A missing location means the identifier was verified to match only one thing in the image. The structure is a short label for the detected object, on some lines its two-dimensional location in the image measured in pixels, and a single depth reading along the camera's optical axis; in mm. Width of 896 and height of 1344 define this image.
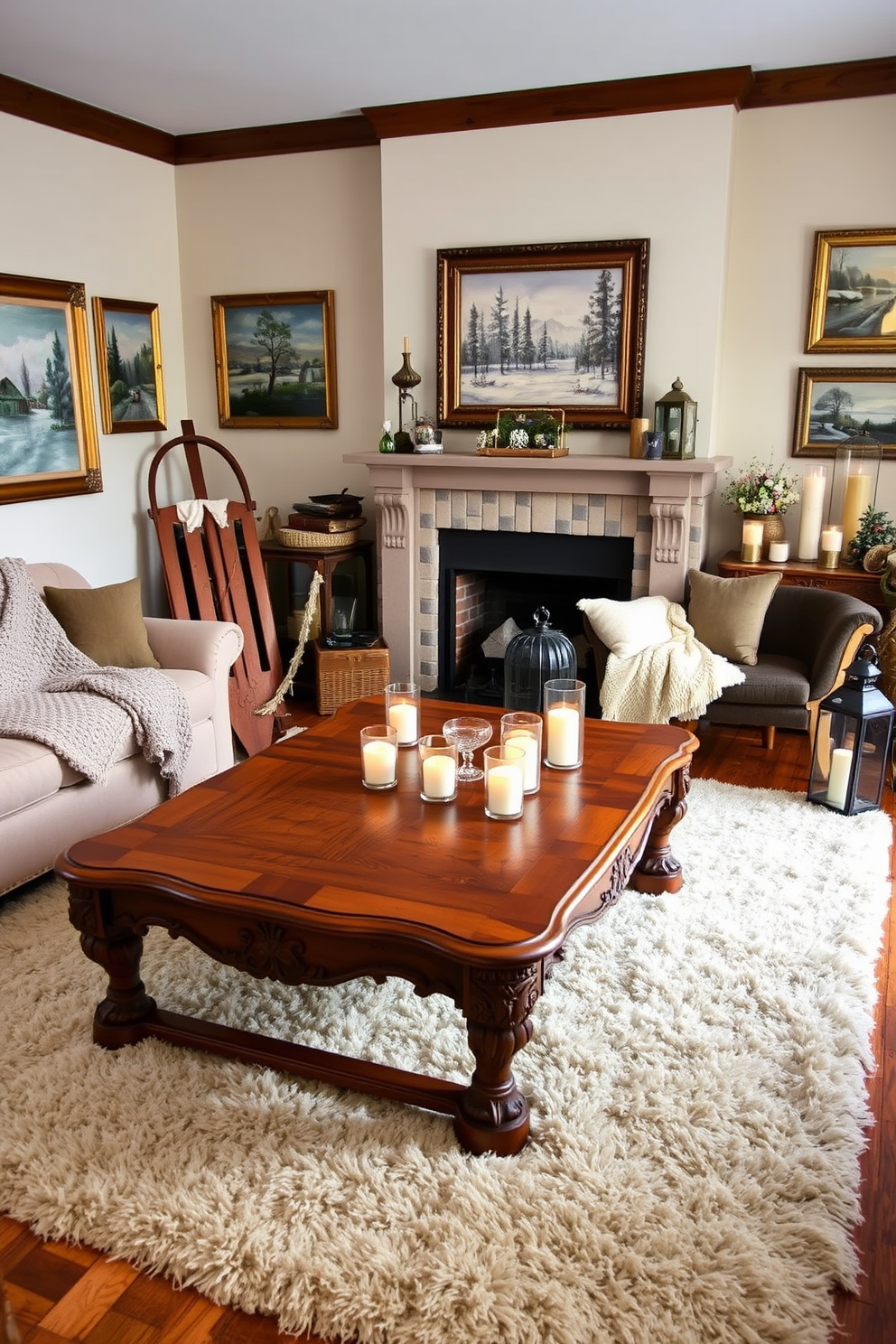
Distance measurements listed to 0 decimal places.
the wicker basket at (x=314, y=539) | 4906
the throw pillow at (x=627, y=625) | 4117
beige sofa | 2844
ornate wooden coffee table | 1906
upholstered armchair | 3814
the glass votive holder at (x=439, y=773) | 2439
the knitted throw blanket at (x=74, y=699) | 3039
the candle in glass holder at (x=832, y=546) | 4352
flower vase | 4504
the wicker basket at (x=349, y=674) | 4672
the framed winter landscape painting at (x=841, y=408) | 4367
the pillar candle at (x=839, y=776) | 3557
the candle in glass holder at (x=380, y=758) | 2531
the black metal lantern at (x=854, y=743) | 3393
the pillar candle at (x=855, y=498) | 4352
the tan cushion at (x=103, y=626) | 3668
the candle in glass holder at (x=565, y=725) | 2645
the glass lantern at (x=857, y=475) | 4355
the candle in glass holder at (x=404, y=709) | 2777
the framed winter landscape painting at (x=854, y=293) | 4273
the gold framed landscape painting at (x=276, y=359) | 5129
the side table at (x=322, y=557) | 4859
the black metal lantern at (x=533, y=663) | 3658
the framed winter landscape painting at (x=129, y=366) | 4820
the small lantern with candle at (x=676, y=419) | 4277
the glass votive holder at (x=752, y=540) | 4461
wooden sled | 4574
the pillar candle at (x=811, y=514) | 4395
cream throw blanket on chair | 3938
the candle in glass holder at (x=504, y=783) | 2330
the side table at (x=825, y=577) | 4211
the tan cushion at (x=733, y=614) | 4086
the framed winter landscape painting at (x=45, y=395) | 4281
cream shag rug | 1662
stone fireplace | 4387
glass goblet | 2666
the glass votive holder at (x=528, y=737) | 2496
